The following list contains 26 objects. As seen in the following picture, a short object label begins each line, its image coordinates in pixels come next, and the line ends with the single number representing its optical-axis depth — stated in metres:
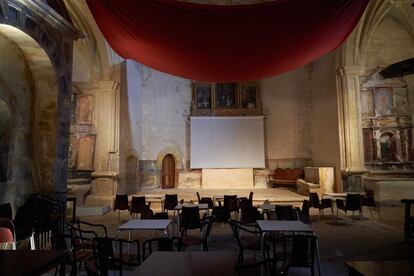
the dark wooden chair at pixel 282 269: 1.99
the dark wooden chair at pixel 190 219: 4.75
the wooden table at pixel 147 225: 3.94
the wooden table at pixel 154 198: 9.24
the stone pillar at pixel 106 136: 9.60
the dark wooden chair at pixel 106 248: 2.94
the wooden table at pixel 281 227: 3.69
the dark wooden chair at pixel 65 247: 3.25
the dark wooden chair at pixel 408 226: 5.46
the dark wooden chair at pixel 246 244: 3.66
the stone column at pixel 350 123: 9.82
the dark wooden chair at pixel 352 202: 6.85
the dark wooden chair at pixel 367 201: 6.83
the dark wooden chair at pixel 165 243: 2.97
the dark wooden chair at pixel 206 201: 6.79
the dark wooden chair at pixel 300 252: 3.12
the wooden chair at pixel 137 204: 6.69
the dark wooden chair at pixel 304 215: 5.19
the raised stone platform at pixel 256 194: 9.82
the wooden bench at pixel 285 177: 13.05
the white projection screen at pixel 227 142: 14.29
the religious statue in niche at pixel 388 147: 10.11
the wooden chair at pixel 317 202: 6.96
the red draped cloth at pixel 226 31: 4.35
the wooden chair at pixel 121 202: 7.24
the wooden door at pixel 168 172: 13.91
